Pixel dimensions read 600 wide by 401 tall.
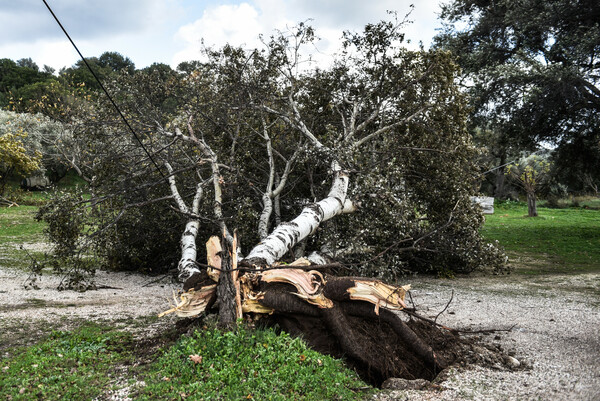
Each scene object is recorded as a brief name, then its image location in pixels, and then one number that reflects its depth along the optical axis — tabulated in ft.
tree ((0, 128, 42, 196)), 62.95
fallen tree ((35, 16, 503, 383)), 26.40
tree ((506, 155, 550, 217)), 63.46
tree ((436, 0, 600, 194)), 41.52
